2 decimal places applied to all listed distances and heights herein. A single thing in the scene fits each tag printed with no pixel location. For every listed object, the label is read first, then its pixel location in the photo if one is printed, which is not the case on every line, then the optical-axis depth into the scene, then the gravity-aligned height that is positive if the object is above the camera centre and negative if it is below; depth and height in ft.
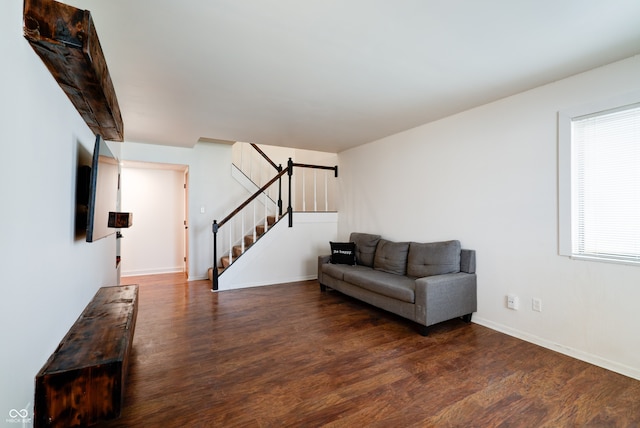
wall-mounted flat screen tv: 5.81 +0.58
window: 7.43 +1.06
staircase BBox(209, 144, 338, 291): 16.55 -0.15
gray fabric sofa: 9.75 -2.34
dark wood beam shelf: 3.88 +2.47
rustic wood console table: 4.19 -2.49
